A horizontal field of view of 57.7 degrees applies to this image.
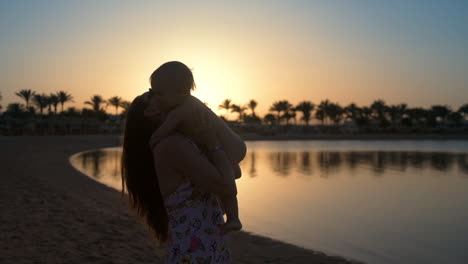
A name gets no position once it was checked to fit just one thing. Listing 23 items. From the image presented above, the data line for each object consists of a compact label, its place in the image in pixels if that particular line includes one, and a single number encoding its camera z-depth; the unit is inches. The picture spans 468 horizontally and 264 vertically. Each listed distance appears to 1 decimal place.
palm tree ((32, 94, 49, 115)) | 2886.3
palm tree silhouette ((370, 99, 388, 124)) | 4195.4
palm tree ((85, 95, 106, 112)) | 3169.3
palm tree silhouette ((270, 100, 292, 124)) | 4178.2
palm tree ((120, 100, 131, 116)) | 3315.0
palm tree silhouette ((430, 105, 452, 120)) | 4244.6
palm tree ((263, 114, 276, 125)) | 4500.5
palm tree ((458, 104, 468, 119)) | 4311.0
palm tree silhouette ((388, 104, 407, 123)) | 4195.4
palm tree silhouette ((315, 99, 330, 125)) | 4342.3
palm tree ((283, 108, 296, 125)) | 4244.6
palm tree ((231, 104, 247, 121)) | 3880.4
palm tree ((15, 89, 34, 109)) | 2871.1
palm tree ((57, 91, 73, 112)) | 2942.9
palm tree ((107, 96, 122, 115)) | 3307.1
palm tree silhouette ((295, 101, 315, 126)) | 4244.6
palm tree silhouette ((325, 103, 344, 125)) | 4276.6
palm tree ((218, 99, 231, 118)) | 3836.1
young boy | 65.8
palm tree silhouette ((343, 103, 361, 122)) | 4308.6
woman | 65.4
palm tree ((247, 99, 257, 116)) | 4035.4
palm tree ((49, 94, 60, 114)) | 2930.6
